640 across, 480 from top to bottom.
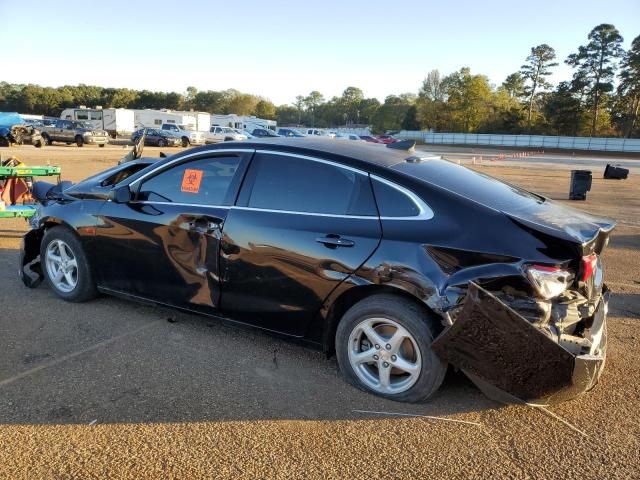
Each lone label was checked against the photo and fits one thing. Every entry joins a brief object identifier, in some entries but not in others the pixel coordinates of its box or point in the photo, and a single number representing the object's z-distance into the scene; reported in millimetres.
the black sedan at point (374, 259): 2980
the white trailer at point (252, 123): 68312
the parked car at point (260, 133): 38812
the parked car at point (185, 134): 39656
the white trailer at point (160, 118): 55406
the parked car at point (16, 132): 29781
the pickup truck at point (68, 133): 36219
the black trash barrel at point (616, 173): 21719
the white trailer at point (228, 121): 66562
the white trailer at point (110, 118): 51031
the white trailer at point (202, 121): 57188
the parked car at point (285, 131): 45928
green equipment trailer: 7289
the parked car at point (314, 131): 54531
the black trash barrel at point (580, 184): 14383
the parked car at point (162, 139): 38812
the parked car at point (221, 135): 41059
